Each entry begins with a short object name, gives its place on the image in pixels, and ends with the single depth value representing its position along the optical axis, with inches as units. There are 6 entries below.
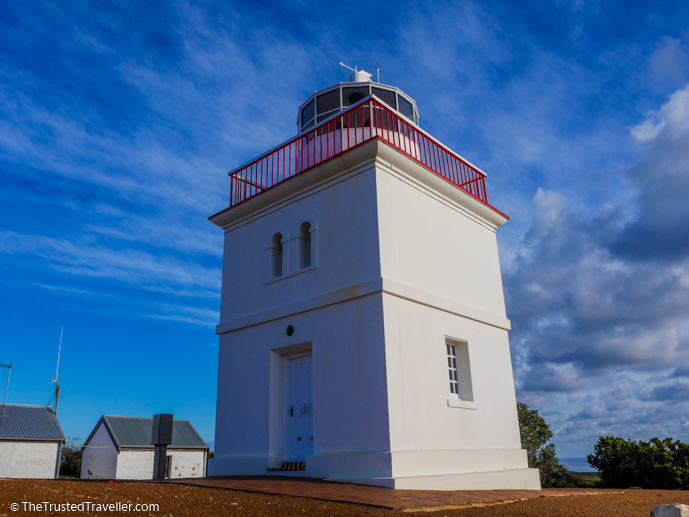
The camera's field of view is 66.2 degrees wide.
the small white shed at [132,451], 1176.2
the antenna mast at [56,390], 1512.3
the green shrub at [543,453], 643.5
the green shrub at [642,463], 535.5
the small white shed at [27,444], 1147.9
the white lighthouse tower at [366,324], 346.9
